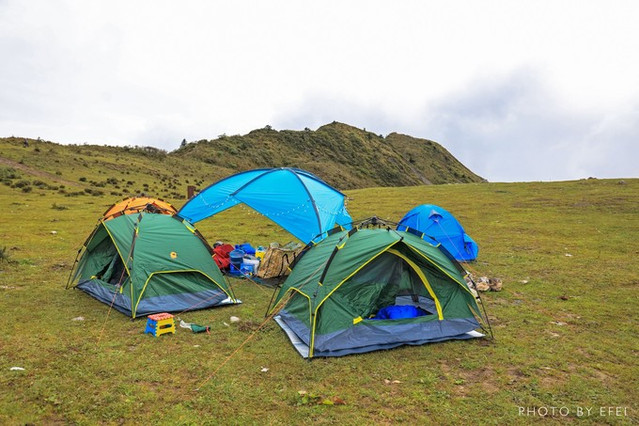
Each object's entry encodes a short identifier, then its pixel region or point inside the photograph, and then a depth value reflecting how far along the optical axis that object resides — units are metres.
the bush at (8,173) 32.65
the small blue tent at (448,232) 15.67
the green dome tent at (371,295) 7.68
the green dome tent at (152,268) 9.25
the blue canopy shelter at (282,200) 12.45
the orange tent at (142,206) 14.35
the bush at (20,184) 30.69
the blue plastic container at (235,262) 13.09
